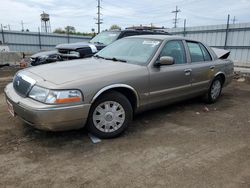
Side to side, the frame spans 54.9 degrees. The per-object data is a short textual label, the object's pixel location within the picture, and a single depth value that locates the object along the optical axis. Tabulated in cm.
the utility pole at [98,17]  4573
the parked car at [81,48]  752
